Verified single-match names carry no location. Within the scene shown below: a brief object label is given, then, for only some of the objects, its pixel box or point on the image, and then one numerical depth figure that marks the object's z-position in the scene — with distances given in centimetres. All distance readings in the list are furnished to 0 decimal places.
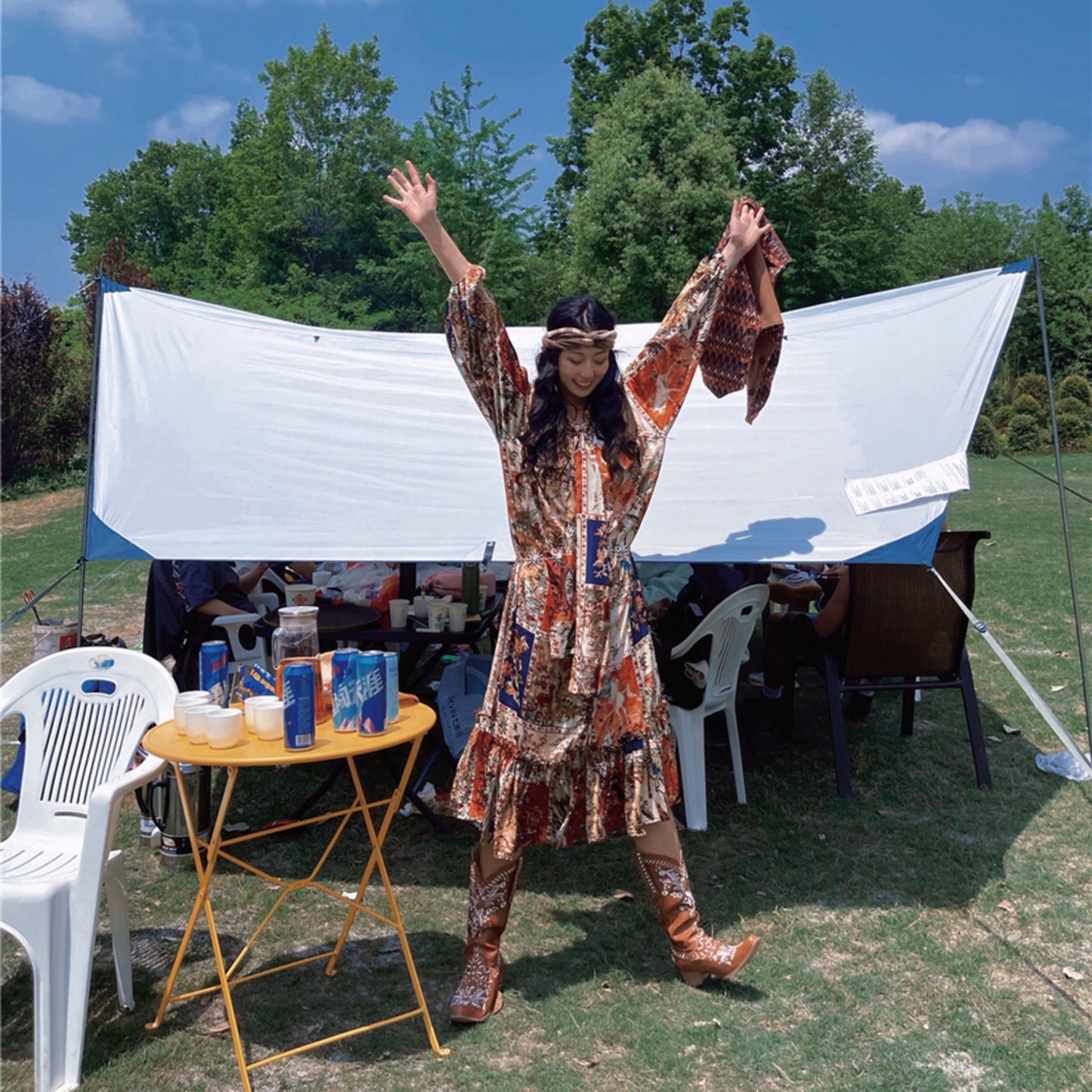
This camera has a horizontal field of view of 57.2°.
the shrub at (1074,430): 2153
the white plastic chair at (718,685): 396
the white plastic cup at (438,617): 403
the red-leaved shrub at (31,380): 1673
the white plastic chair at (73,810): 237
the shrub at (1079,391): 2228
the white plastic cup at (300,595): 390
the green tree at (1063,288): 2509
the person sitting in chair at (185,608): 413
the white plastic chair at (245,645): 436
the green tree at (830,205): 2716
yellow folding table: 227
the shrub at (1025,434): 2162
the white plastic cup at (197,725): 236
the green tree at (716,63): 2838
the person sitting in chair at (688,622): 401
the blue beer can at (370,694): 241
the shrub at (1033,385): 2283
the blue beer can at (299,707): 225
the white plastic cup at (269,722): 238
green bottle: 419
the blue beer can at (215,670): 255
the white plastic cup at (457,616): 403
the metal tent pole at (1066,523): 335
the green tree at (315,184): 2966
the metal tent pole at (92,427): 354
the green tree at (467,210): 2614
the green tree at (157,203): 3819
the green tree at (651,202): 2323
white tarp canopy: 350
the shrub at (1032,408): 2164
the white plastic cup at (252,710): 240
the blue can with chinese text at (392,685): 246
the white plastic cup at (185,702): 242
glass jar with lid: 268
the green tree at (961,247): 3206
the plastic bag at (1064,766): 437
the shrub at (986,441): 2086
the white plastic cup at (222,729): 233
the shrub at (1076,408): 2188
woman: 254
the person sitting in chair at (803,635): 428
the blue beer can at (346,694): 243
